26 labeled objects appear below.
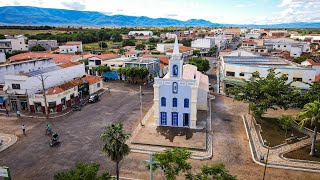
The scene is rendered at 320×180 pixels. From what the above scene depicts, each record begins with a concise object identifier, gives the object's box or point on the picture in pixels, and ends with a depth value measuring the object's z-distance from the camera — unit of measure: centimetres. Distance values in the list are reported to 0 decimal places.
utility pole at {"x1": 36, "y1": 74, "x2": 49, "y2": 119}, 4244
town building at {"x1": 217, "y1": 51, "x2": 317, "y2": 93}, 5088
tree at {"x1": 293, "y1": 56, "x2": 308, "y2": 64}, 7981
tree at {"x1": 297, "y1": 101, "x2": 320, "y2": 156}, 2722
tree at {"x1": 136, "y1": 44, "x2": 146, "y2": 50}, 13161
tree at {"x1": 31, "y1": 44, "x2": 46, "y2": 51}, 11410
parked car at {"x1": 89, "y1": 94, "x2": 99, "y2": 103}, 5100
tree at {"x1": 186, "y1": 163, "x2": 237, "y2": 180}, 1858
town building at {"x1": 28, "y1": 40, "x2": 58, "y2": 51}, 12294
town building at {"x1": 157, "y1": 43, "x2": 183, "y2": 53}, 12331
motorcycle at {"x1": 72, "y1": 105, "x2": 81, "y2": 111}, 4675
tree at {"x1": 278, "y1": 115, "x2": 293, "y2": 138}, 3441
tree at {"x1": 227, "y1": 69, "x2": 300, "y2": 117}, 3675
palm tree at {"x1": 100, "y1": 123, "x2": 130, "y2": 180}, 1984
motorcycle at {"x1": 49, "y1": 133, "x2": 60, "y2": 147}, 3273
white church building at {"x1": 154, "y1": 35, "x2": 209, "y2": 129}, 3694
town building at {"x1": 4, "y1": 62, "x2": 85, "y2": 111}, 4559
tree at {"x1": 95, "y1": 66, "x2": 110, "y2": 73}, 7131
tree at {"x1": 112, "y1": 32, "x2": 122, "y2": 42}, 17712
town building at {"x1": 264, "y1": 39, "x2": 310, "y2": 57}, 10159
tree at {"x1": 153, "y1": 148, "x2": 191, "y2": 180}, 1950
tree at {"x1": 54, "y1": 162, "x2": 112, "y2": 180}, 1775
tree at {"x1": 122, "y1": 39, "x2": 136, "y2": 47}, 15175
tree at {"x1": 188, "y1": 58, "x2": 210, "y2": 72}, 7212
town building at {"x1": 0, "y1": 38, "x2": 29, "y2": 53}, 10681
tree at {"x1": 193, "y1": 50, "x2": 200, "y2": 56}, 12318
